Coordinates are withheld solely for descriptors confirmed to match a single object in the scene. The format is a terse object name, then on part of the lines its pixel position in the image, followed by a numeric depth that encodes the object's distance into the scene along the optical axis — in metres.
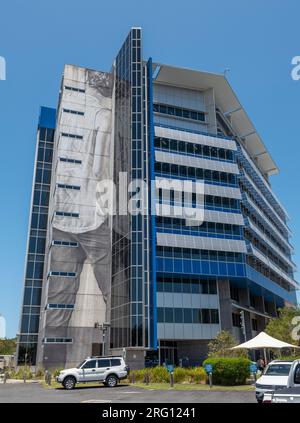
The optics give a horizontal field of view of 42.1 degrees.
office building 49.03
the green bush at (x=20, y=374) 46.67
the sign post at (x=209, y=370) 24.48
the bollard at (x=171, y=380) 26.19
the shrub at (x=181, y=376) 29.00
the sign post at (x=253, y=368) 26.14
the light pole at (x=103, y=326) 45.38
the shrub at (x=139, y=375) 30.95
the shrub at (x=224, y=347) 36.69
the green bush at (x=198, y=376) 27.93
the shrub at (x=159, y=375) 29.77
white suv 26.38
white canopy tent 27.73
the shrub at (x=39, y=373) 46.30
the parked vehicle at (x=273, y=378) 16.16
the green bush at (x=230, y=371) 25.98
